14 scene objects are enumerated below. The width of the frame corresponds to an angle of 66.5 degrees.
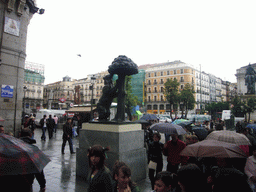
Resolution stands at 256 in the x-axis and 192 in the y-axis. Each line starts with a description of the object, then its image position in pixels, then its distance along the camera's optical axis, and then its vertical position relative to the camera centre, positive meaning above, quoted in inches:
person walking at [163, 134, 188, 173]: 178.1 -41.5
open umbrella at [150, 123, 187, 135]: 217.5 -22.5
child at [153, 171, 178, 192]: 93.9 -35.5
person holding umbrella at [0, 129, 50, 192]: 82.8 -24.7
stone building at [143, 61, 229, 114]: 2405.0 +369.9
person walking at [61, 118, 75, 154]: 357.4 -50.2
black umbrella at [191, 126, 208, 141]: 301.1 -35.6
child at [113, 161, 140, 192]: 97.3 -36.5
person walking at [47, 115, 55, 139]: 539.2 -48.7
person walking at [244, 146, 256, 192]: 137.4 -43.7
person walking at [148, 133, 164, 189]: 176.6 -42.7
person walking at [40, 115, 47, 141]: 524.1 -48.4
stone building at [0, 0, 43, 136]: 479.2 +125.3
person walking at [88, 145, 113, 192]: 99.6 -35.0
